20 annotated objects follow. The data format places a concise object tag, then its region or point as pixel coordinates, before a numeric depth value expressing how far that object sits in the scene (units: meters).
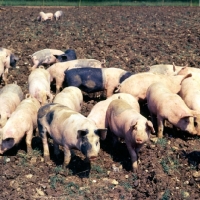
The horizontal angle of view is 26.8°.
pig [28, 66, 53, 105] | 7.77
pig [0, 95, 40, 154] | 6.10
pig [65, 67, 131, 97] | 8.49
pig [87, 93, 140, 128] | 6.49
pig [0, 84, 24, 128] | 6.67
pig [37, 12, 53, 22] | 18.61
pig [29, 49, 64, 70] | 10.52
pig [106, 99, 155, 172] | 5.41
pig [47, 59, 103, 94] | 9.13
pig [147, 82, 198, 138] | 6.44
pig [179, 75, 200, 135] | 6.86
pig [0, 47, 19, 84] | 9.58
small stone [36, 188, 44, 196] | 5.20
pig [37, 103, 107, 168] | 5.15
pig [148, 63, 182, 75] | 9.02
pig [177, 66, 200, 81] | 8.11
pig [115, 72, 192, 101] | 7.58
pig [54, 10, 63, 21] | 19.38
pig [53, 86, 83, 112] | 6.89
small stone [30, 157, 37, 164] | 6.03
